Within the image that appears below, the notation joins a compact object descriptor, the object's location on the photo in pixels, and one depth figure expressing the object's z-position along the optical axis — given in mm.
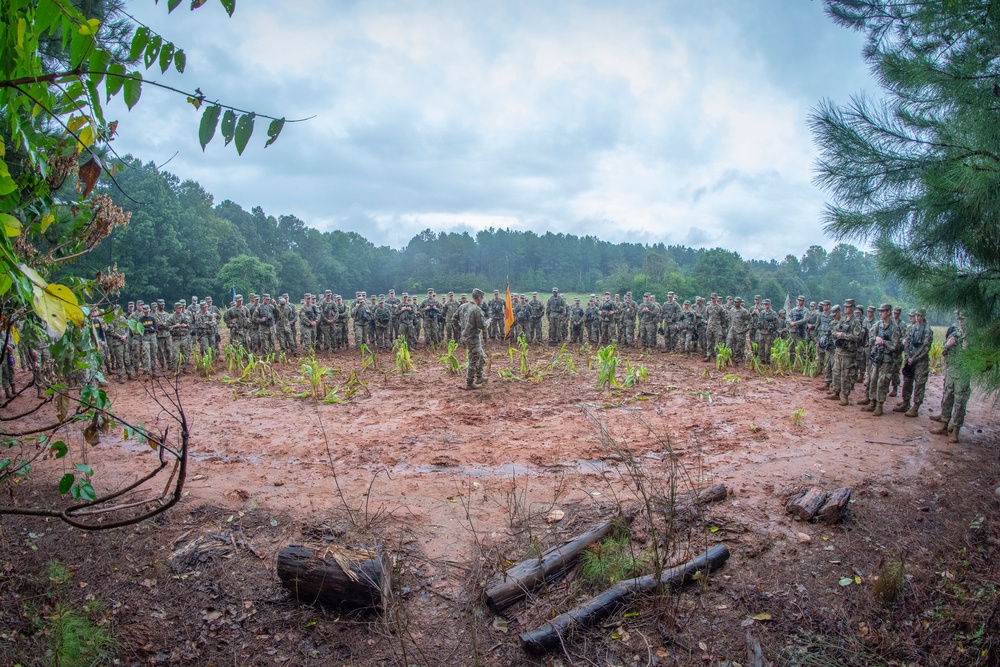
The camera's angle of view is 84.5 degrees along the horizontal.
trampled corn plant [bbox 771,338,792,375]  12844
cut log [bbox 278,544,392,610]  4281
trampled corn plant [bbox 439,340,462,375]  12445
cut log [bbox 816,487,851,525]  5223
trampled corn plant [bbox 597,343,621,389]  10852
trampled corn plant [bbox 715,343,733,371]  12895
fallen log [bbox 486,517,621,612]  4262
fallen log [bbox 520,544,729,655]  3840
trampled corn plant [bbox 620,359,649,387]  11109
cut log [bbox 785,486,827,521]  5305
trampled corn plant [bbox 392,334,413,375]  12766
